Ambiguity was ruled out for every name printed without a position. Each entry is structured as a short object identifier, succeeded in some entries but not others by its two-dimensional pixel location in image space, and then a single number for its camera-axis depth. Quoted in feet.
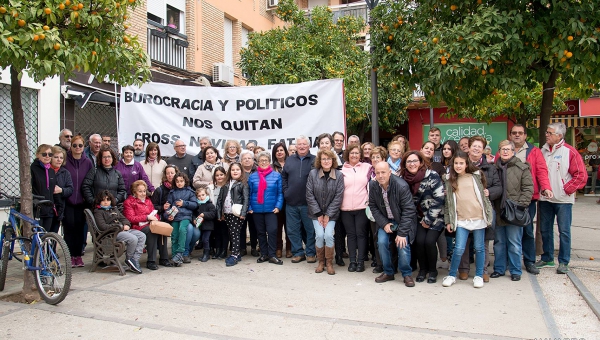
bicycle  17.43
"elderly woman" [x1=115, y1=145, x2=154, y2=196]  25.61
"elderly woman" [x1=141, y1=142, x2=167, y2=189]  27.40
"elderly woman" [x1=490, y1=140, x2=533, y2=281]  20.80
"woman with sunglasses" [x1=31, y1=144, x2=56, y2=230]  22.18
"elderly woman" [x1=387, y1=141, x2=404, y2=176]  22.54
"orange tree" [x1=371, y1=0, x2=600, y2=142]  21.04
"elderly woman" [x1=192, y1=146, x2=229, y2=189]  26.43
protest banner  27.63
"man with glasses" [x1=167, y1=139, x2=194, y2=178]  27.81
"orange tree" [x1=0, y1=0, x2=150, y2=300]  15.94
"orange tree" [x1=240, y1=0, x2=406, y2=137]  48.08
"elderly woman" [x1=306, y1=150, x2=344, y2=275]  22.61
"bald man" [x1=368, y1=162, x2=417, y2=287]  20.48
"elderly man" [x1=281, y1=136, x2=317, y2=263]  24.38
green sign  69.57
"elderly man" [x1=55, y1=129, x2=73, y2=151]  25.41
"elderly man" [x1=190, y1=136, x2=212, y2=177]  27.58
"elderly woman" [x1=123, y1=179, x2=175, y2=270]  23.53
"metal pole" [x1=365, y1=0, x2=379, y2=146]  24.73
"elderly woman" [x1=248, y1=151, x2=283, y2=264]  24.73
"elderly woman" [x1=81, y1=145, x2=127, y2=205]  23.89
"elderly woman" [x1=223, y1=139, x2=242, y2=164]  26.81
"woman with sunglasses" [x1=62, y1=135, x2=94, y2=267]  23.88
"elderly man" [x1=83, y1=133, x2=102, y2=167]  26.25
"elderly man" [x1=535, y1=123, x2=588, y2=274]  22.02
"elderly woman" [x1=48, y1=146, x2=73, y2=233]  22.75
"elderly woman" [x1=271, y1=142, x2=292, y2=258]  26.00
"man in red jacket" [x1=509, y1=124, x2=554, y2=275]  21.70
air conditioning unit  53.01
